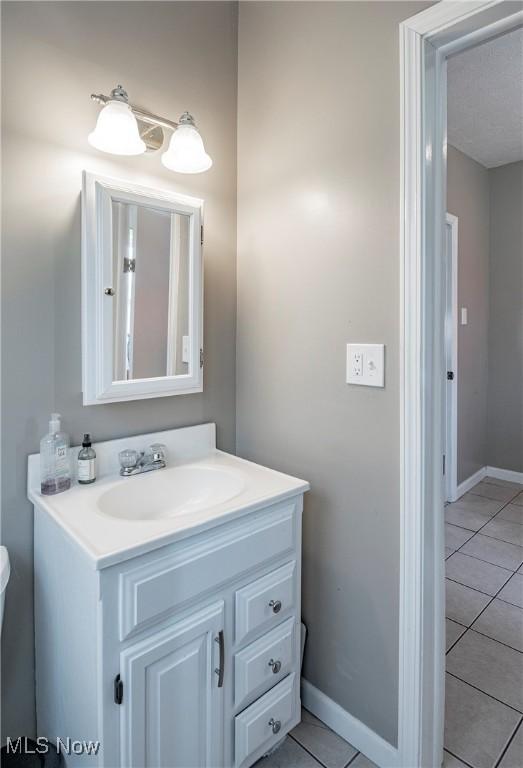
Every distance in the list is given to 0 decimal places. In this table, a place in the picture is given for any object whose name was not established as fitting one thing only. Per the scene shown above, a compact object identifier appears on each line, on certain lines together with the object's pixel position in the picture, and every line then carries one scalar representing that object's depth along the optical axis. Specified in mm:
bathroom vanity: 917
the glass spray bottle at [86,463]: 1258
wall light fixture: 1208
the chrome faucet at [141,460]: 1359
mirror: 1264
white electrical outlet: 1236
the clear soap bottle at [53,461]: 1187
